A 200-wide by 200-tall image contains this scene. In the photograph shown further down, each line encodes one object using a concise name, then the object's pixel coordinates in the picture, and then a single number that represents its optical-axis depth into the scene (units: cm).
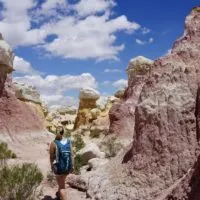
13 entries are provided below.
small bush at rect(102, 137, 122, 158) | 898
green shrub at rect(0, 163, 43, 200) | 502
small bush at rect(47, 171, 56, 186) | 652
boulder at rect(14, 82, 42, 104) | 1524
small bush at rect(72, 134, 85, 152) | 1033
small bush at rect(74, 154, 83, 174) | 752
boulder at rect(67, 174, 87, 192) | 606
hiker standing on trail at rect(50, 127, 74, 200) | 512
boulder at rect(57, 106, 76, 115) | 3447
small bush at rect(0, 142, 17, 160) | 783
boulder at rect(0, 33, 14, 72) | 1022
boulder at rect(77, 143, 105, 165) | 801
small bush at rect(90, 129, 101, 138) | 1680
